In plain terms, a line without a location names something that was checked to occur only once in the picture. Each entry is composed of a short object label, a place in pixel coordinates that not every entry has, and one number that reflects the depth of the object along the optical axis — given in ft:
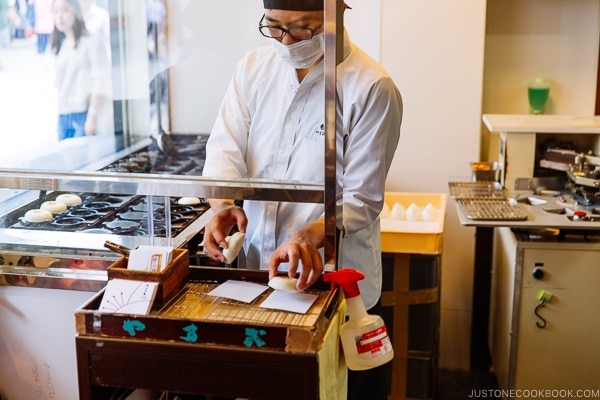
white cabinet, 9.21
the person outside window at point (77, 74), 6.79
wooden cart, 4.71
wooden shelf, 10.15
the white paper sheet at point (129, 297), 4.99
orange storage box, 9.64
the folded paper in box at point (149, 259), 5.27
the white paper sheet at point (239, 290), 5.30
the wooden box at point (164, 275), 5.12
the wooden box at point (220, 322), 4.71
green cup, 13.29
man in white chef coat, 5.87
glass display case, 6.22
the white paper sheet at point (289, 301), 5.09
